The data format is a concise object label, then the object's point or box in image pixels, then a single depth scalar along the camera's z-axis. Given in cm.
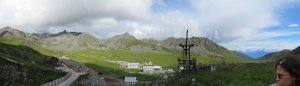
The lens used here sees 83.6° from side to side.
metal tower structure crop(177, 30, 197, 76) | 2418
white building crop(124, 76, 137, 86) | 5969
